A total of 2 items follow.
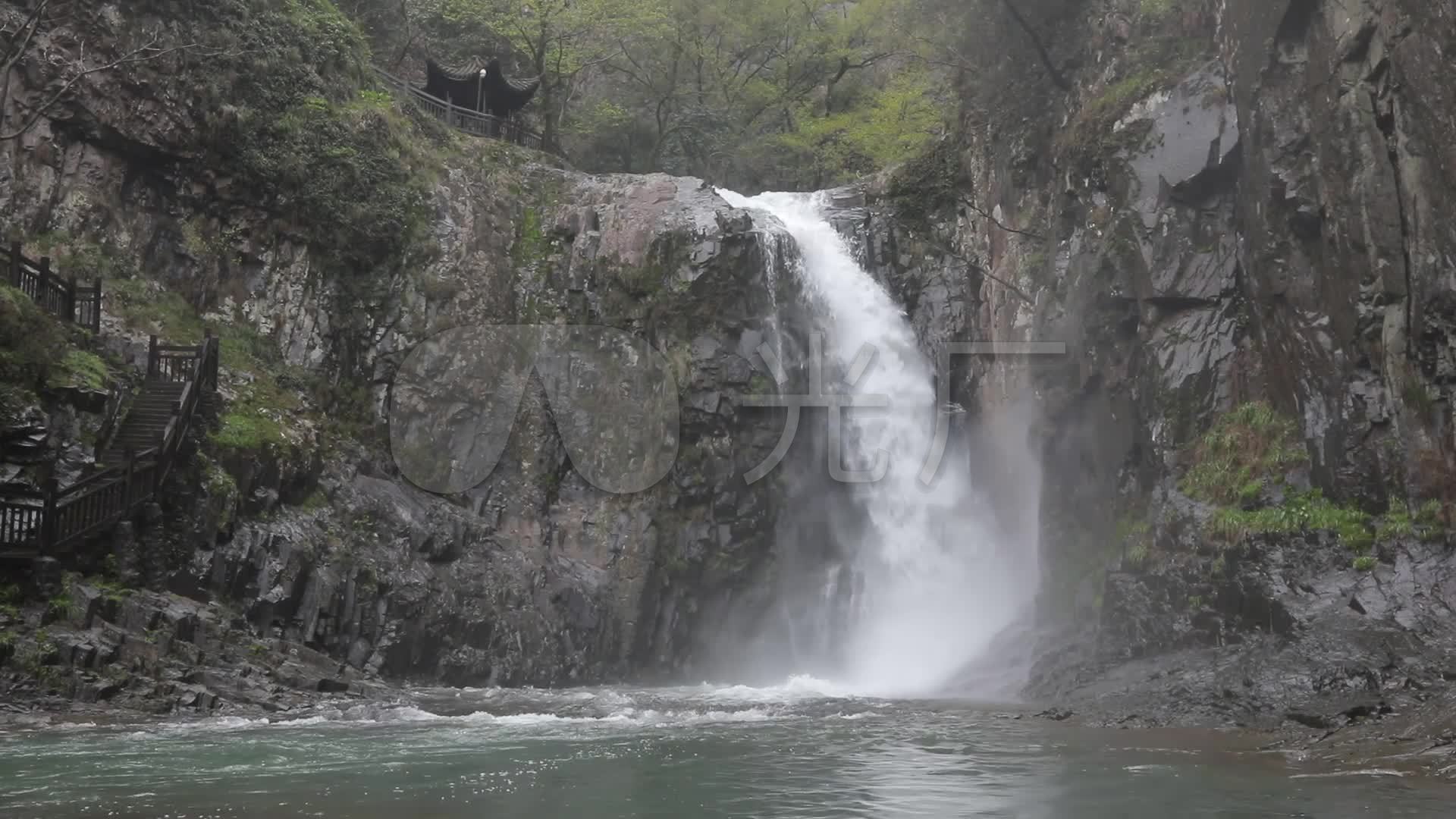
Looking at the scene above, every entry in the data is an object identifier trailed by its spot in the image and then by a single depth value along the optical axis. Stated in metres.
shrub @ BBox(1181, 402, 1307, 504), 17.19
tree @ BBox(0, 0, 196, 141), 17.84
